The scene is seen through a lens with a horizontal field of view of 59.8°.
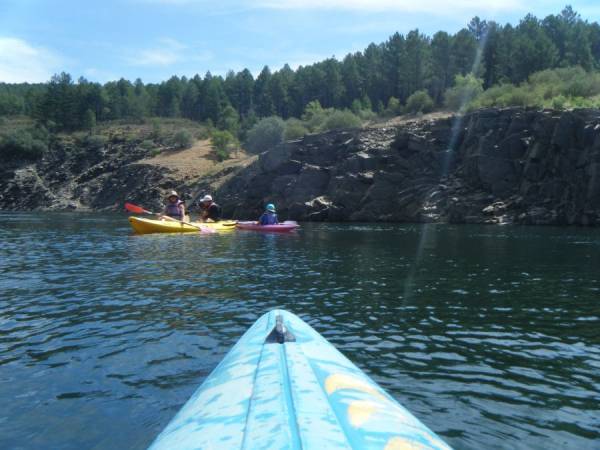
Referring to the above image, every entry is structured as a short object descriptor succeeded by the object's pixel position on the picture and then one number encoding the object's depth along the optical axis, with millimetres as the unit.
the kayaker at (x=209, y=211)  34594
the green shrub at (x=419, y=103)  73519
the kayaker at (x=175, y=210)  30756
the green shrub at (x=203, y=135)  102000
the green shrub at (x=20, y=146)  92438
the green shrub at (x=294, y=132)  69625
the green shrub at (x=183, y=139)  94875
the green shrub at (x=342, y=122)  67000
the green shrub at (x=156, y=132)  99938
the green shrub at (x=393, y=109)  76812
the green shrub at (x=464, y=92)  64312
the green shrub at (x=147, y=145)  94875
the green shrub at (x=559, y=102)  45688
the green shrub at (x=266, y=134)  84562
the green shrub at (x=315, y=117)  72656
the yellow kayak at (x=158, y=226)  28516
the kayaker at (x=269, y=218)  33366
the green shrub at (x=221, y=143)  86500
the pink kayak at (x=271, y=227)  32375
